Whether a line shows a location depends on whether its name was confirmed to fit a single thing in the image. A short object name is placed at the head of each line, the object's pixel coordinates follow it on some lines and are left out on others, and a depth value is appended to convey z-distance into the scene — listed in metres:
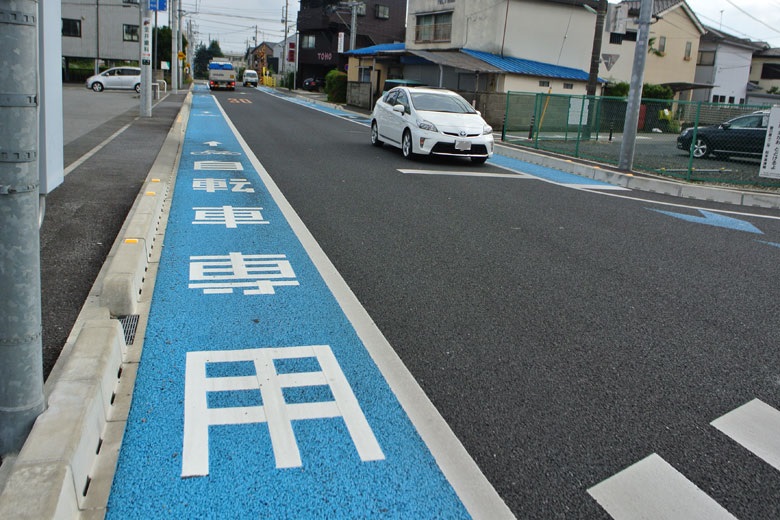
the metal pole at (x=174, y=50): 44.81
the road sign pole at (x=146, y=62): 22.09
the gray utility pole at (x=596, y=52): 22.84
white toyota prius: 14.03
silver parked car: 44.06
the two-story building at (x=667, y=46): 39.12
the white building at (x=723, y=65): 45.72
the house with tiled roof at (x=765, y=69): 52.47
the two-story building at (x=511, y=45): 32.41
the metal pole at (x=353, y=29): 45.94
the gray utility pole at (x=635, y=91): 14.01
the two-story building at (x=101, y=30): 55.84
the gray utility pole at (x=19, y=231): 2.50
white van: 74.00
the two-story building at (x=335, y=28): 66.31
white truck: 53.03
